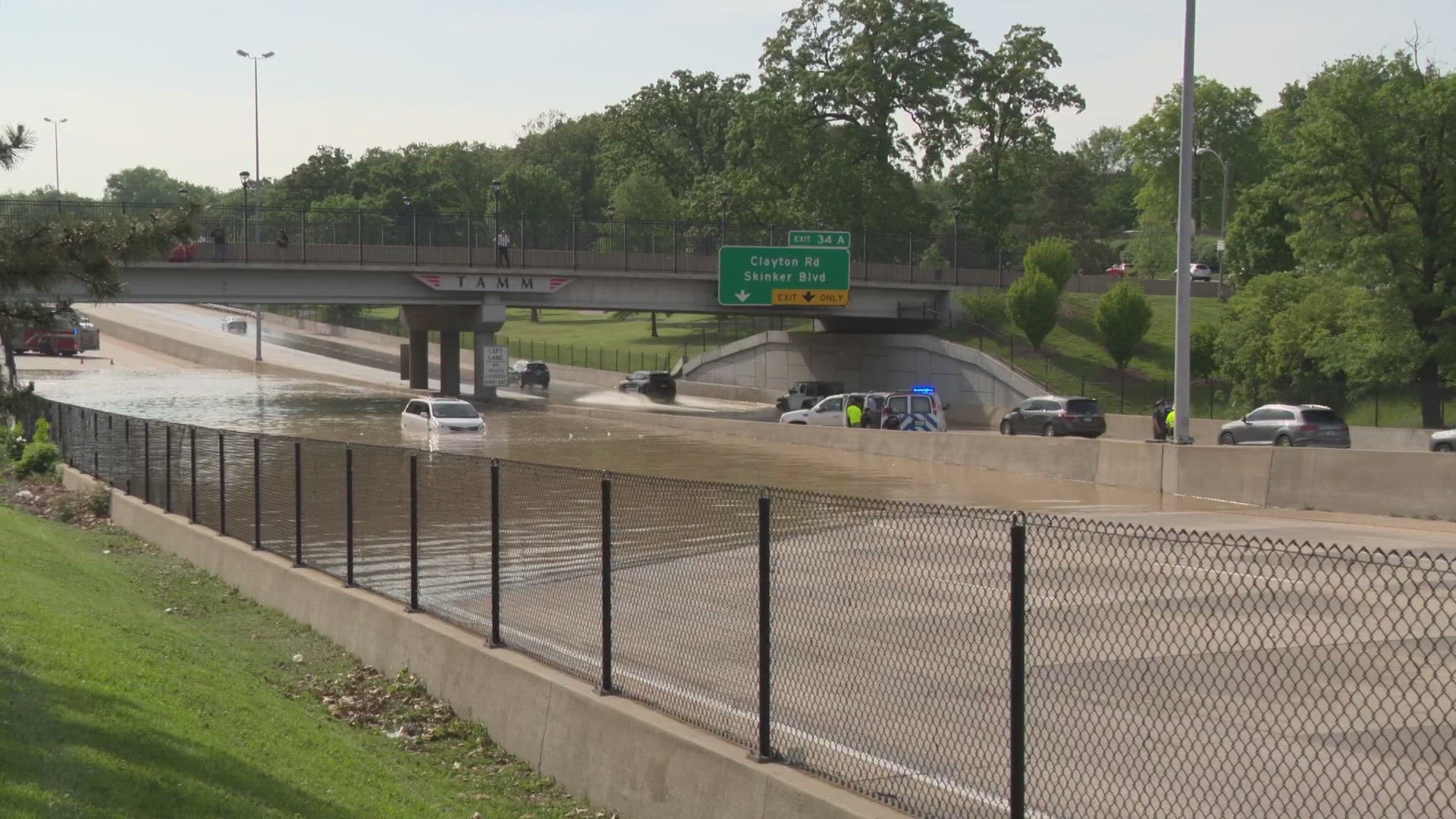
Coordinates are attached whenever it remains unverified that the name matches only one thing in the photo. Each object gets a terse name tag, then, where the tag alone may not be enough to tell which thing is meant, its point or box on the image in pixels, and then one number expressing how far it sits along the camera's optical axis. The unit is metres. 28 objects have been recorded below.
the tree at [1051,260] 72.38
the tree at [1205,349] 63.88
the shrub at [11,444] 30.42
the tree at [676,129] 130.62
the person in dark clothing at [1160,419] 44.19
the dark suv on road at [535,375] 83.81
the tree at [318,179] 168.25
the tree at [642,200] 118.06
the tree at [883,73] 88.01
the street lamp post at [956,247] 77.53
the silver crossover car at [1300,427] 42.44
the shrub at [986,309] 73.50
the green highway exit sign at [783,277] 65.94
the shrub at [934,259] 77.38
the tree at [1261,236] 79.88
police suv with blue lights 47.84
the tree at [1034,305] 68.19
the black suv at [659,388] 75.81
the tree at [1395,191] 51.62
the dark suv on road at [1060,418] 50.69
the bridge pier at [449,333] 69.25
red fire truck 85.88
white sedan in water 49.62
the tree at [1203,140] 115.94
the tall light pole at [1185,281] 28.94
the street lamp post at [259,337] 94.34
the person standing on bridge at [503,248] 66.94
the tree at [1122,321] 65.81
